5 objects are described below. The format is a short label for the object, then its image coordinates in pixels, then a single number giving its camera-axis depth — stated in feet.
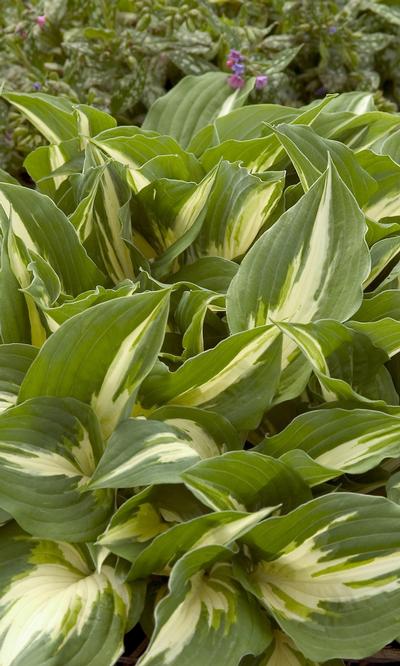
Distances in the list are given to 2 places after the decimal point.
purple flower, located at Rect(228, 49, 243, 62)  6.22
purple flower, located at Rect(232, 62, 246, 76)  5.89
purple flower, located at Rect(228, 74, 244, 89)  5.77
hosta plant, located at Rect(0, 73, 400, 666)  3.86
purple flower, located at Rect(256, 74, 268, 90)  6.48
